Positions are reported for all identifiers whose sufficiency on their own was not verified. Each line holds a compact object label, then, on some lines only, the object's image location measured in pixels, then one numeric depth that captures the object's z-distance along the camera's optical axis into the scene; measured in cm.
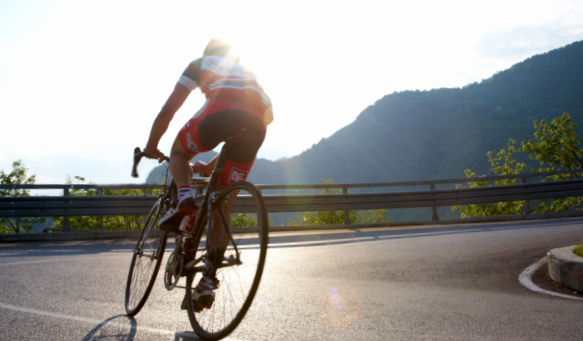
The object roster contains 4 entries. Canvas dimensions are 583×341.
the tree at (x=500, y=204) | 4810
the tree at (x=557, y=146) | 4162
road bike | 223
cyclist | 256
